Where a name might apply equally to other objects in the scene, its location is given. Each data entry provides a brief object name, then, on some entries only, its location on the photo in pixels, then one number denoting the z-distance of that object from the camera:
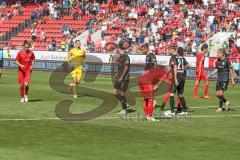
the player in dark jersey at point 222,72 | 24.19
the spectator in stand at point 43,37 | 62.62
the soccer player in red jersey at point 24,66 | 26.02
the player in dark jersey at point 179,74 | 22.00
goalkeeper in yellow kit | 29.04
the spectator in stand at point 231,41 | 49.33
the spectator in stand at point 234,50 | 47.06
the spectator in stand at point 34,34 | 62.84
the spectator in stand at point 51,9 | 67.56
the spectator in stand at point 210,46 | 49.73
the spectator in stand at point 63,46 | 57.53
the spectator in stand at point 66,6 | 67.19
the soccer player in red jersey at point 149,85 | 20.38
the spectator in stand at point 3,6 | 71.56
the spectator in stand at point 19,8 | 69.75
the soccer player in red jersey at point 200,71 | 30.90
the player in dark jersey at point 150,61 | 23.05
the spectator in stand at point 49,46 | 58.99
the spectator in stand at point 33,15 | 67.44
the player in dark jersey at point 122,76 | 22.14
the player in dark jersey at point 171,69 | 21.92
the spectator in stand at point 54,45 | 59.03
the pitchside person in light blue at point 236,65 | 44.44
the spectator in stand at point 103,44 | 56.07
